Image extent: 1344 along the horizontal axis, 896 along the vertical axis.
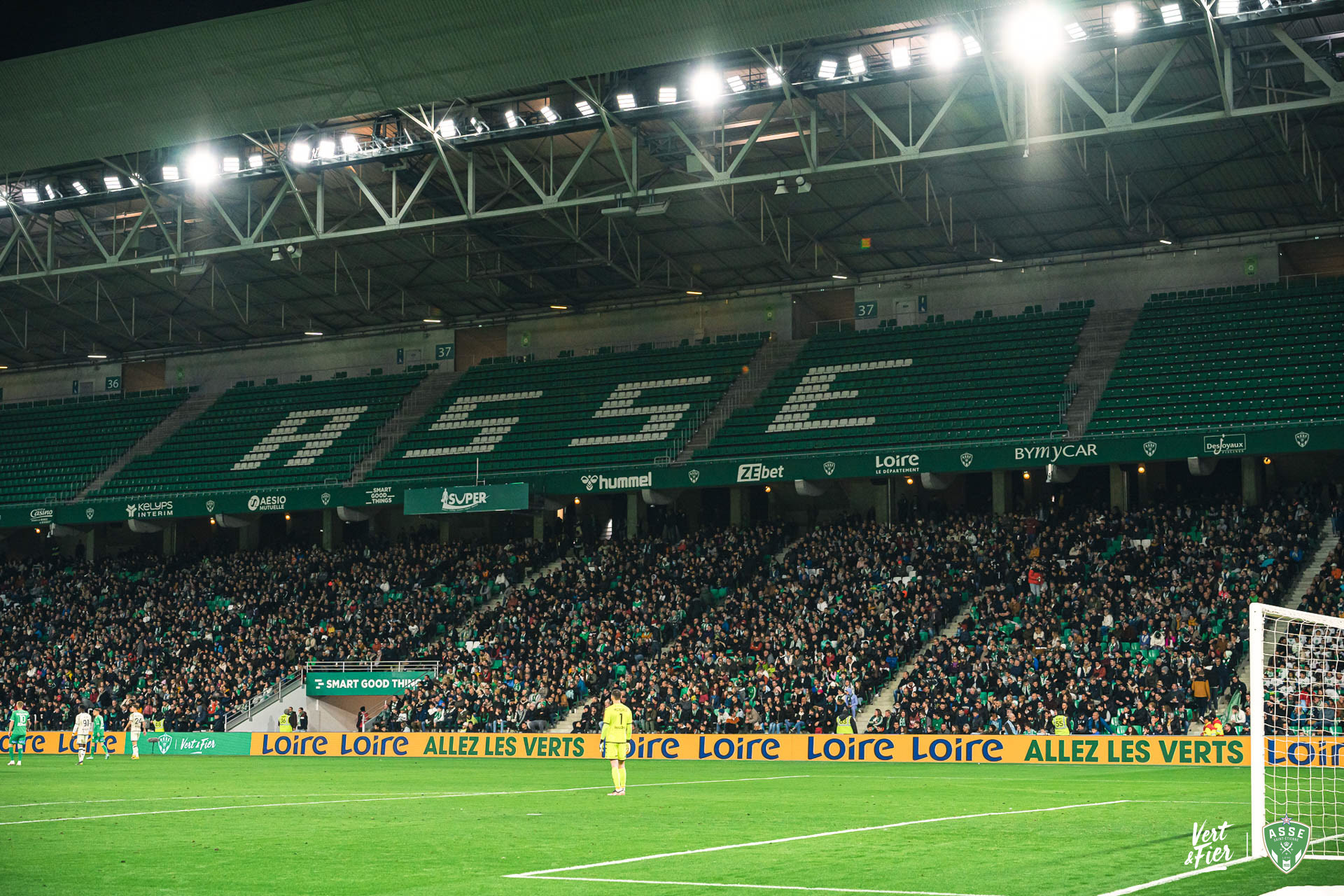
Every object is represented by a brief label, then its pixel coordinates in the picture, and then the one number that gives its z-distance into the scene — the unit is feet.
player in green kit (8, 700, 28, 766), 128.77
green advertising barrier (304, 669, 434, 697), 148.97
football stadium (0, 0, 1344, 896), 76.28
